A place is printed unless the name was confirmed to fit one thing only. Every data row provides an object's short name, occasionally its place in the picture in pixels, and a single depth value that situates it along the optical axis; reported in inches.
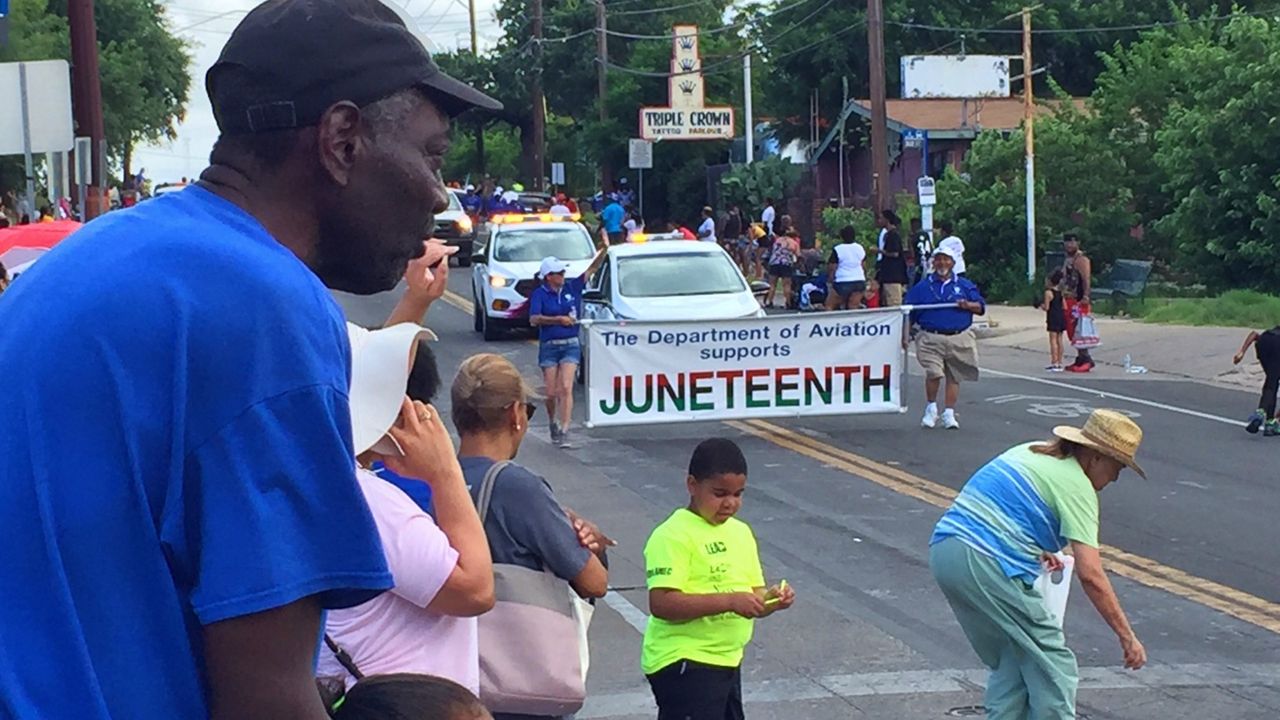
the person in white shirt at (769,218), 1565.3
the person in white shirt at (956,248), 689.6
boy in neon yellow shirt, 228.5
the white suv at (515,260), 1035.9
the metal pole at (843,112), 1929.1
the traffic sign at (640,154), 1932.8
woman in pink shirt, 141.3
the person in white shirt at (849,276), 1069.1
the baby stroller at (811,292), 1178.0
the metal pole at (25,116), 540.7
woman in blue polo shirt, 647.1
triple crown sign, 1989.4
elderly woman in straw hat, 260.8
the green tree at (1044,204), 1296.8
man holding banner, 655.1
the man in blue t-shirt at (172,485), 70.5
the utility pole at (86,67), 733.9
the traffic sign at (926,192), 1182.3
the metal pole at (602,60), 2342.5
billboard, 1563.7
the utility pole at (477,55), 3213.6
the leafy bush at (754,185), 1889.8
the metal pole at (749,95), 1994.3
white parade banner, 649.0
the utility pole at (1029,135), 1198.3
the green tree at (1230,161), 1117.7
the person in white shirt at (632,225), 1539.1
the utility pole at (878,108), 1295.5
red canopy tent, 390.3
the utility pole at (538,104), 2501.2
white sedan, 781.3
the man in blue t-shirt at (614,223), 1603.1
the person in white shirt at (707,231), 1501.0
